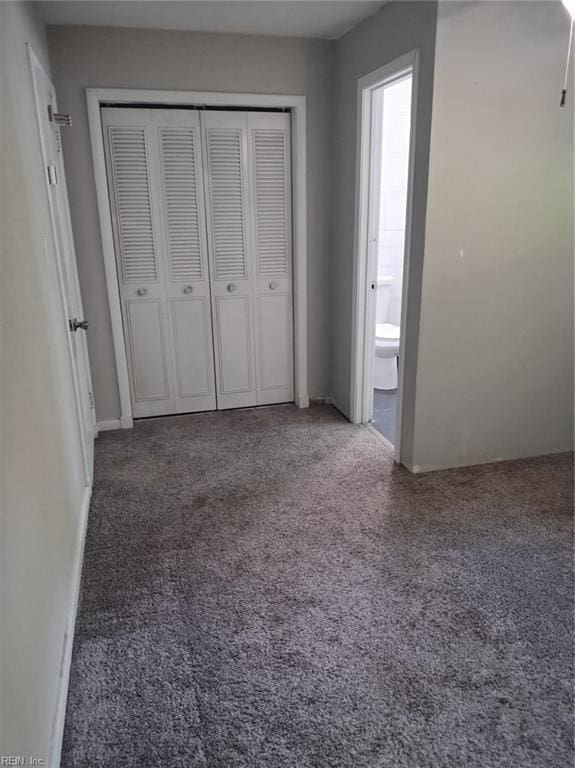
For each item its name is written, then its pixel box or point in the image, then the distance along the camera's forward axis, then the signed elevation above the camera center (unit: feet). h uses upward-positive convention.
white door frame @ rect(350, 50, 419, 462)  8.83 -0.72
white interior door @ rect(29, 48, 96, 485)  7.93 -0.44
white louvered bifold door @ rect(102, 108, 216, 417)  10.93 -0.56
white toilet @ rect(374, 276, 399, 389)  13.85 -2.95
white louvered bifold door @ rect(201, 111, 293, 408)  11.44 -0.58
